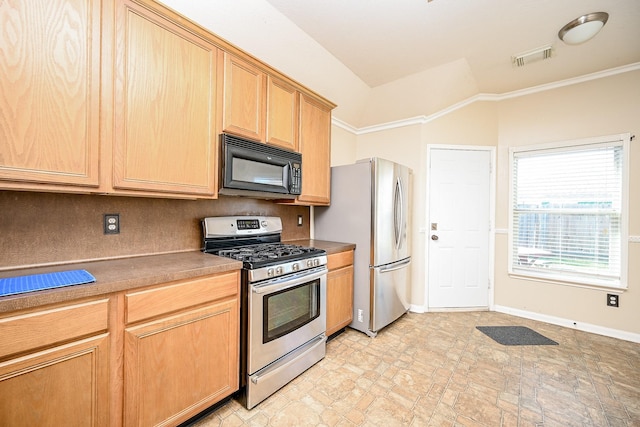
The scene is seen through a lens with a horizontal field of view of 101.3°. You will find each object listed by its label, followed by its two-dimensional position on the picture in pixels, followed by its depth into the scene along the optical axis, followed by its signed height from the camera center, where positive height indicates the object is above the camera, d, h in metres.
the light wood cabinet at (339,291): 2.43 -0.76
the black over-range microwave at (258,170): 1.81 +0.33
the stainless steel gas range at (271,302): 1.65 -0.64
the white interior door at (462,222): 3.38 -0.10
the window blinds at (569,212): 2.78 +0.04
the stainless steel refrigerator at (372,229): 2.63 -0.17
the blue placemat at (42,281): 0.99 -0.30
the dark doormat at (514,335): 2.57 -1.24
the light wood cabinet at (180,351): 1.24 -0.74
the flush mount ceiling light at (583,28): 2.06 +1.53
